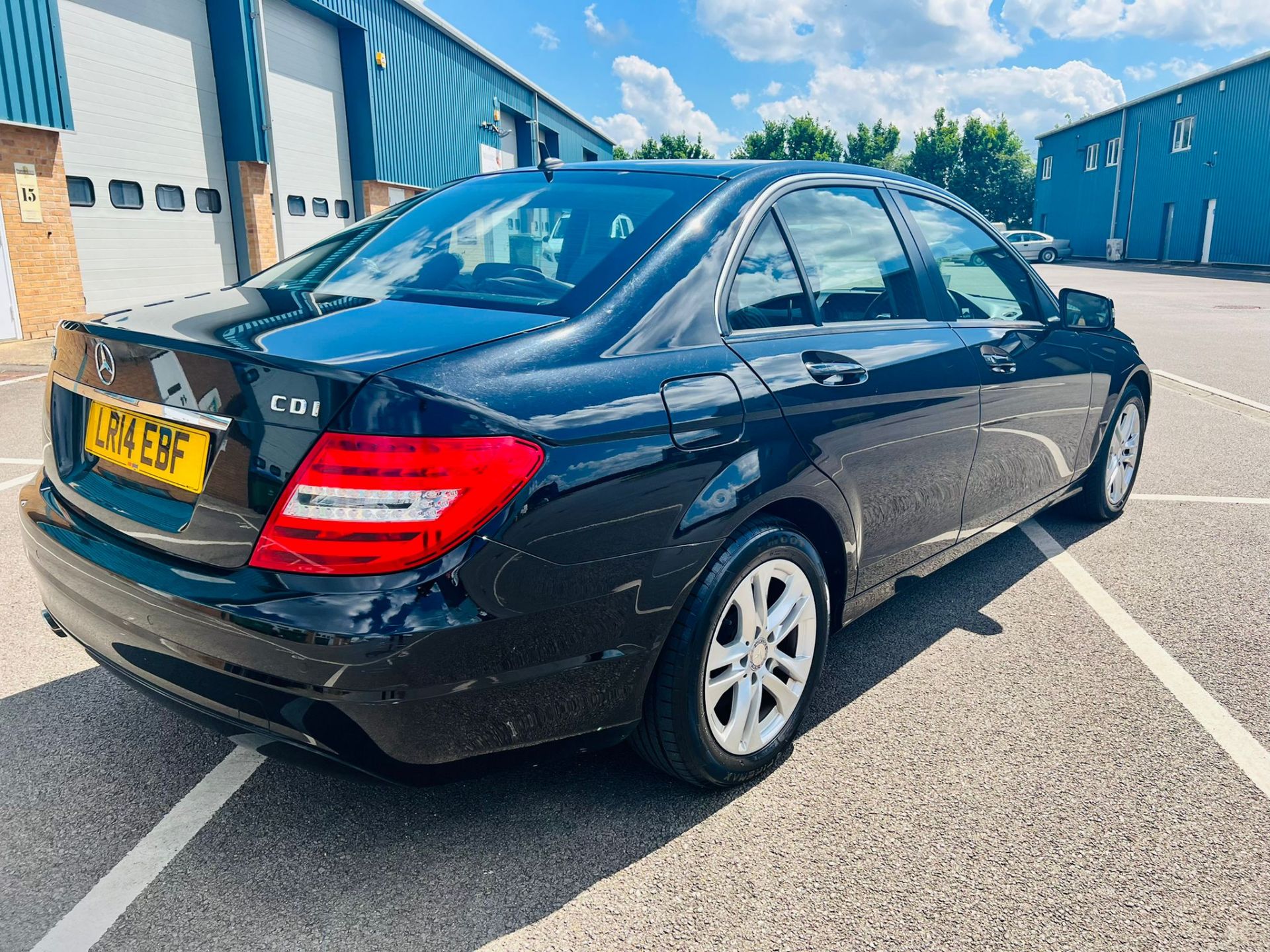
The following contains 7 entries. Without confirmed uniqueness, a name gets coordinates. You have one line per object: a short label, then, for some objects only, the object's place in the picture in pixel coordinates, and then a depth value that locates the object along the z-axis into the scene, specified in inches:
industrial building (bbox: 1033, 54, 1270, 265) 1368.1
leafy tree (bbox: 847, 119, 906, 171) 3745.1
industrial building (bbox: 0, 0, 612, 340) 526.9
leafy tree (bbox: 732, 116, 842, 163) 3533.5
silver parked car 1710.1
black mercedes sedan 74.0
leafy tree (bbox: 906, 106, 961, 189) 3189.0
